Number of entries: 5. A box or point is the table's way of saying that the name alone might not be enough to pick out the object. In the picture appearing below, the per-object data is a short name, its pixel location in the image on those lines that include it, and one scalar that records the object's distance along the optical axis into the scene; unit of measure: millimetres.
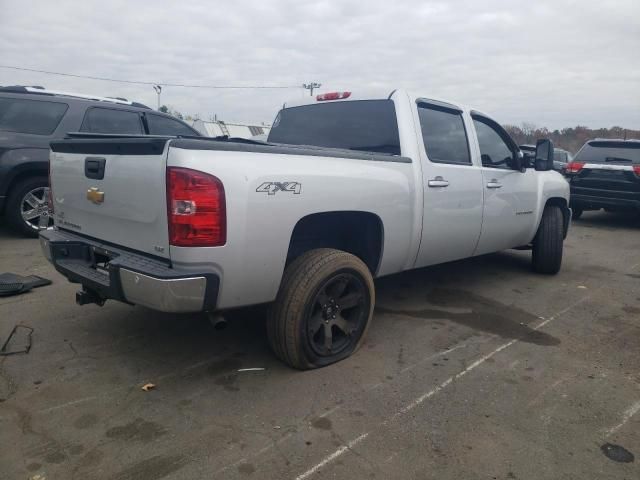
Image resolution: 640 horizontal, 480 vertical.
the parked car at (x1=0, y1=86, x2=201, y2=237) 5953
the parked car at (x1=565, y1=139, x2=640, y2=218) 9062
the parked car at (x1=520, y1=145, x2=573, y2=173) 17109
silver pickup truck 2521
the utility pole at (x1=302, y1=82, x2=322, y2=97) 37081
